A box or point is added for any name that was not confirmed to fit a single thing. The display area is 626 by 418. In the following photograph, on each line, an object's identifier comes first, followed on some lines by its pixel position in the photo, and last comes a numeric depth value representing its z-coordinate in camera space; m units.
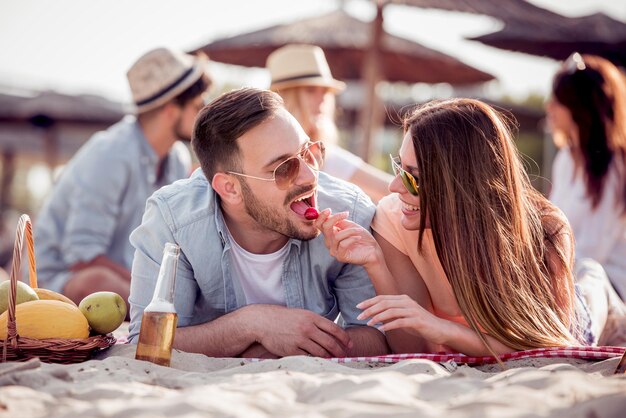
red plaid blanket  3.00
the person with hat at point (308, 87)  5.82
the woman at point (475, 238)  3.08
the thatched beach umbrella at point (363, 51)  7.90
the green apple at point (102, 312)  3.10
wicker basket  2.72
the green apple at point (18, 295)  3.09
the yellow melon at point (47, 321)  2.90
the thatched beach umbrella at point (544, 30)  7.04
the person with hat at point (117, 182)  5.32
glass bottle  2.81
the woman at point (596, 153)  5.32
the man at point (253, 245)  3.19
